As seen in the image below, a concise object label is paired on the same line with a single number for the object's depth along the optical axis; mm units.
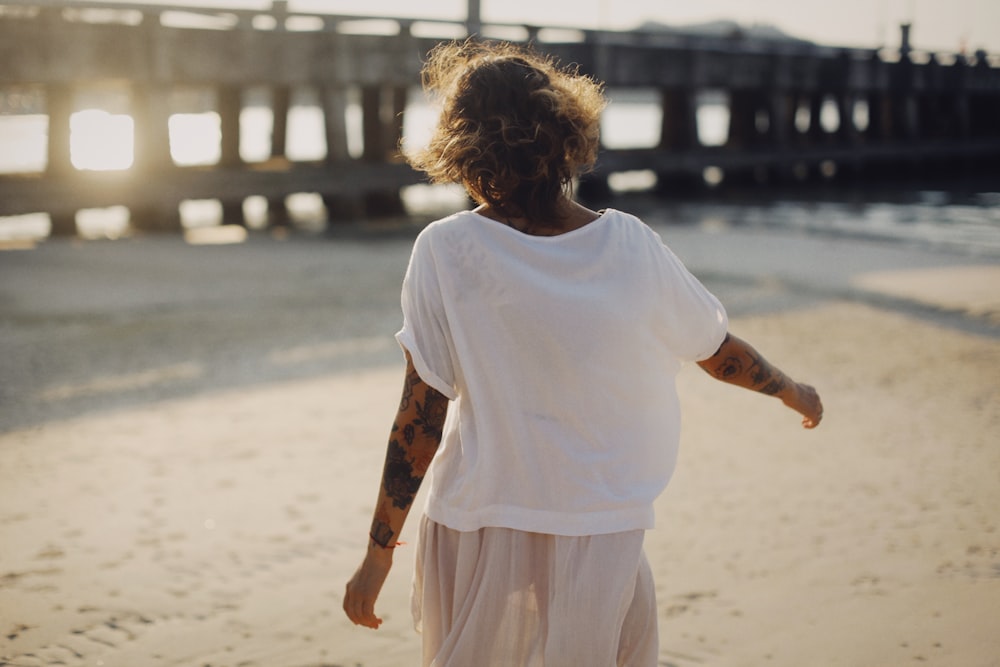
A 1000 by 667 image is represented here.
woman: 1637
